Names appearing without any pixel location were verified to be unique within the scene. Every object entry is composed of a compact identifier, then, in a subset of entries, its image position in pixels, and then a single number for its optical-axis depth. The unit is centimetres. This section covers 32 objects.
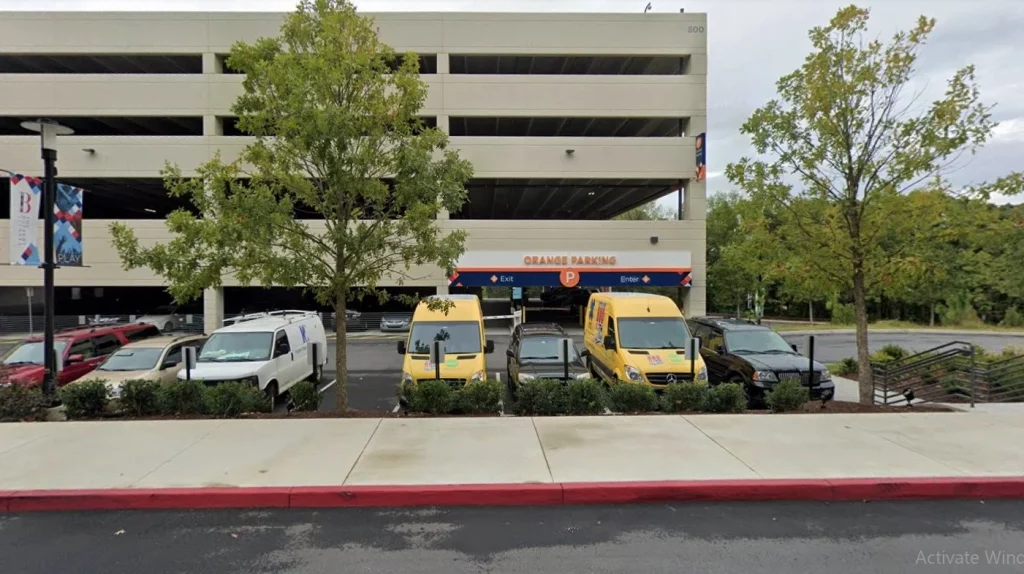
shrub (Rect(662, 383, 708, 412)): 845
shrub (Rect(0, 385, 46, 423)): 810
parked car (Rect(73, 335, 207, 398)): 1017
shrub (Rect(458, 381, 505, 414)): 837
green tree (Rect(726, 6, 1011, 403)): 872
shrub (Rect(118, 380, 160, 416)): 827
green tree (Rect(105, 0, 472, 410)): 784
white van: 1025
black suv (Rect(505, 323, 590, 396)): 1076
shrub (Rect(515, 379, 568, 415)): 833
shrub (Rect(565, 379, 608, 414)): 833
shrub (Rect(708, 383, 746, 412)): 845
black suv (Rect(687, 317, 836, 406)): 1040
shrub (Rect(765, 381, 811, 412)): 843
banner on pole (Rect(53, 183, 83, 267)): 952
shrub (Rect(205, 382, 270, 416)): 816
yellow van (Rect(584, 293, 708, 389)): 991
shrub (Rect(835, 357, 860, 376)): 1520
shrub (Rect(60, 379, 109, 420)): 807
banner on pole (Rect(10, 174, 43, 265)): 909
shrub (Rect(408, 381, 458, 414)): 832
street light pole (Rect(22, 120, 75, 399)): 860
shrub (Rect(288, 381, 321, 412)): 894
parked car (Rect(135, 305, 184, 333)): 2540
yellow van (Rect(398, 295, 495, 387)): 957
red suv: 1068
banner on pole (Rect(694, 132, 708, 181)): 2514
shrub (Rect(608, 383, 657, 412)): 847
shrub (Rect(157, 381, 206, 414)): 827
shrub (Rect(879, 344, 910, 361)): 1481
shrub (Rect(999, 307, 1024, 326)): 3569
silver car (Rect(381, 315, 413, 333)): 2823
